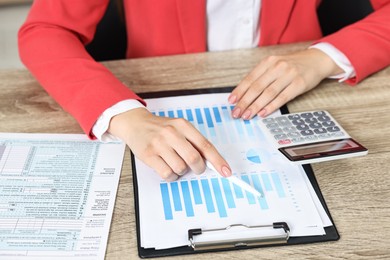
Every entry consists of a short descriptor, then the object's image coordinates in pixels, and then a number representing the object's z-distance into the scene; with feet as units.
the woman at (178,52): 2.50
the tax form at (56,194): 2.13
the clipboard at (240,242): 2.10
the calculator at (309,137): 2.47
